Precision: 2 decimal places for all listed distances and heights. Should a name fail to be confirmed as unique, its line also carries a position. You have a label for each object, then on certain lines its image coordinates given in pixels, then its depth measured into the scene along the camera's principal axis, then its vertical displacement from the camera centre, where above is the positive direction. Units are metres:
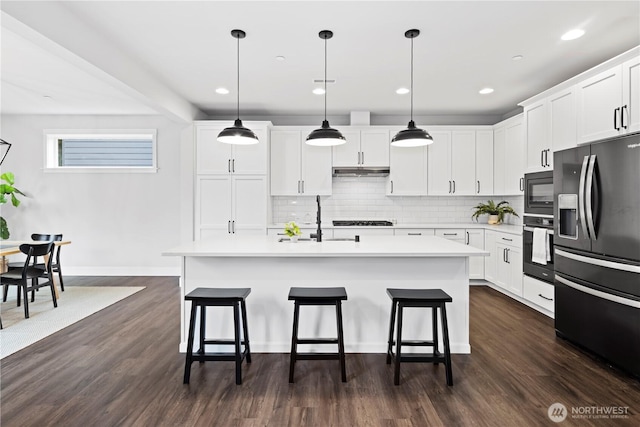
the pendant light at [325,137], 3.29 +0.70
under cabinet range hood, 5.60 +0.66
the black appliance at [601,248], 2.52 -0.27
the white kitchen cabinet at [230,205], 5.34 +0.12
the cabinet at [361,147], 5.59 +1.02
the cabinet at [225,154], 5.35 +0.87
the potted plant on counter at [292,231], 3.29 -0.16
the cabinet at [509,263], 4.44 -0.63
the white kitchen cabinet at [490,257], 5.08 -0.62
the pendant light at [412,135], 3.11 +0.69
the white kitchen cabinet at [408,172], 5.61 +0.64
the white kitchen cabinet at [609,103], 2.78 +0.92
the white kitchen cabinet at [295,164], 5.60 +0.76
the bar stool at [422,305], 2.48 -0.68
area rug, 3.36 -1.12
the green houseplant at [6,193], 5.51 +0.31
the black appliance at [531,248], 3.76 -0.39
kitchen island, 3.02 -0.62
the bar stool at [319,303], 2.52 -0.74
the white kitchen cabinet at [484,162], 5.60 +0.79
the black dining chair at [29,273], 3.96 -0.68
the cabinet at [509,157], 4.94 +0.81
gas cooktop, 5.48 -0.15
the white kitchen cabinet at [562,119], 3.46 +0.93
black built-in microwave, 3.81 +0.22
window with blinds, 6.12 +1.05
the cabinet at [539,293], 3.80 -0.86
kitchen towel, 3.77 -0.35
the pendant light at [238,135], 3.33 +0.72
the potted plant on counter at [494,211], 5.52 +0.04
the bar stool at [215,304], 2.52 -0.76
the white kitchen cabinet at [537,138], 3.87 +0.84
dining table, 3.92 -0.40
